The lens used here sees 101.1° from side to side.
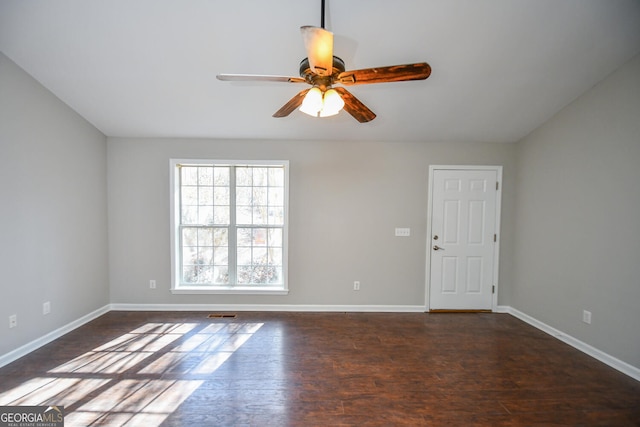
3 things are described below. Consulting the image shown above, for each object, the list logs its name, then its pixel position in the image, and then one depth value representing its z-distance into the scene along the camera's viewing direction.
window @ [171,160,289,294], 3.81
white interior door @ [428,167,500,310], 3.76
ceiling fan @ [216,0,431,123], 1.47
